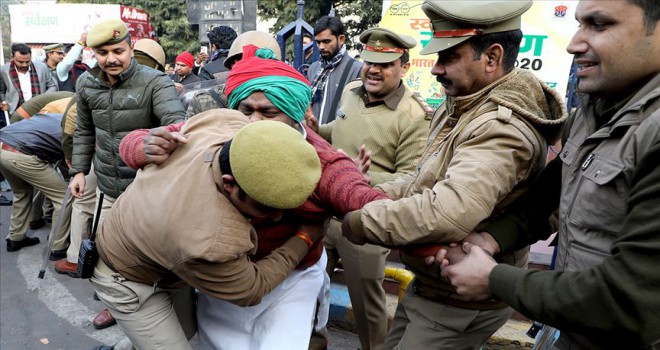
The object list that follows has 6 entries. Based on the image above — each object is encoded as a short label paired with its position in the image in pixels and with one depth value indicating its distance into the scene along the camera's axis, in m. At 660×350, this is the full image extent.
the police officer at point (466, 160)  1.50
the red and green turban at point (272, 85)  2.17
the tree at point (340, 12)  16.22
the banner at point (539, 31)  5.05
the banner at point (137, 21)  20.52
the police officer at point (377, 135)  2.98
